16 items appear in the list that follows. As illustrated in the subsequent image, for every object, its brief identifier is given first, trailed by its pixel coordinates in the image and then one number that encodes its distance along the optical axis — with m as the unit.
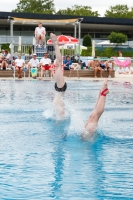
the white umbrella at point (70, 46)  27.09
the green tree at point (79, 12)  90.23
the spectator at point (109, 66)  24.80
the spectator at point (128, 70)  29.84
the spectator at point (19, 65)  22.17
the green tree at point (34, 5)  98.50
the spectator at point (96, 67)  24.33
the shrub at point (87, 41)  45.91
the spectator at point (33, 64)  22.06
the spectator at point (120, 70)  29.75
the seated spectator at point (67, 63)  24.42
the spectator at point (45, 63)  21.89
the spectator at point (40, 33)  23.57
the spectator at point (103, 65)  25.23
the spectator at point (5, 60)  23.97
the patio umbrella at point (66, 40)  26.62
